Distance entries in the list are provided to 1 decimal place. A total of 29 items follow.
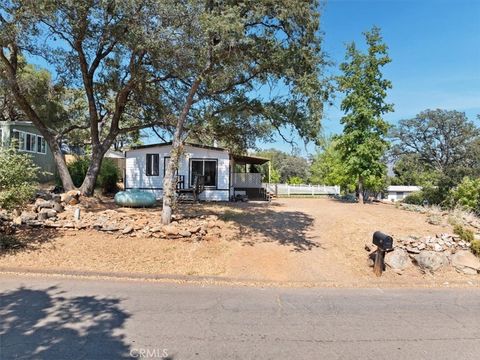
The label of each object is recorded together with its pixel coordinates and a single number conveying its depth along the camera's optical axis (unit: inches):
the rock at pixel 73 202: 442.9
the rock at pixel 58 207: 378.6
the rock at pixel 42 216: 350.9
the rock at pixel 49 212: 358.0
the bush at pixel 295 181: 1723.7
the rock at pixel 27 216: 346.3
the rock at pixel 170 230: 342.6
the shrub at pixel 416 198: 839.3
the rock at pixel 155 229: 347.6
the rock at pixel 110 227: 347.3
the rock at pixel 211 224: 375.2
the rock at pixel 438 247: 339.0
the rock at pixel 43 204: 370.3
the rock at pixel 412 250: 332.7
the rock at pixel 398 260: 314.5
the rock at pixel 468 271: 314.3
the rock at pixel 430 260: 313.6
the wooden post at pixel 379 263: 299.7
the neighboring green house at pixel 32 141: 717.9
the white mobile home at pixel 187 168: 689.0
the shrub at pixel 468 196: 594.9
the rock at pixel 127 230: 344.5
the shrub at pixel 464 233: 359.6
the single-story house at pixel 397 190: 1792.6
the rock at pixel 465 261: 319.0
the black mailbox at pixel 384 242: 290.2
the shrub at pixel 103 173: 765.9
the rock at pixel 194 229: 350.0
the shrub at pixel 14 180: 291.0
